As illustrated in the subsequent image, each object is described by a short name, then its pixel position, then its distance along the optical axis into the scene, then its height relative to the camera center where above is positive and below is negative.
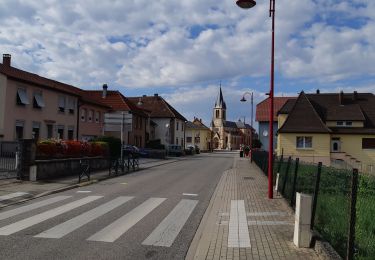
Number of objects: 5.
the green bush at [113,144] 34.38 -0.05
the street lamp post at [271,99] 15.60 +1.63
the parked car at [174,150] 67.81 -0.74
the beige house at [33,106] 33.81 +2.80
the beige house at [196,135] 132.75 +3.04
